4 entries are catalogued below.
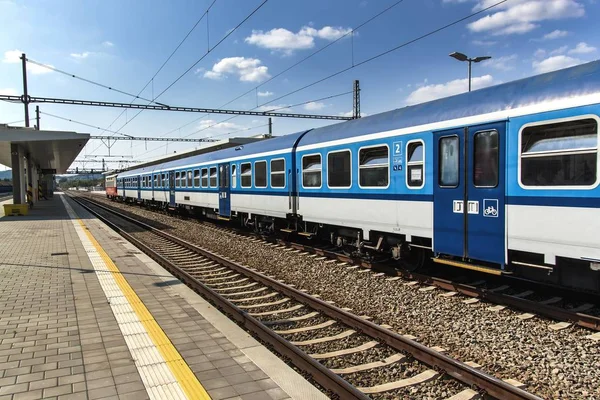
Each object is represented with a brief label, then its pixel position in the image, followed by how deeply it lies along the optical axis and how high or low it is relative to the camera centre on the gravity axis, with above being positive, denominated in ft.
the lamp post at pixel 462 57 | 61.36 +18.17
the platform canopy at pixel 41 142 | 71.92 +9.23
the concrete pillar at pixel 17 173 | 82.90 +3.30
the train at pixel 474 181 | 17.06 +0.07
